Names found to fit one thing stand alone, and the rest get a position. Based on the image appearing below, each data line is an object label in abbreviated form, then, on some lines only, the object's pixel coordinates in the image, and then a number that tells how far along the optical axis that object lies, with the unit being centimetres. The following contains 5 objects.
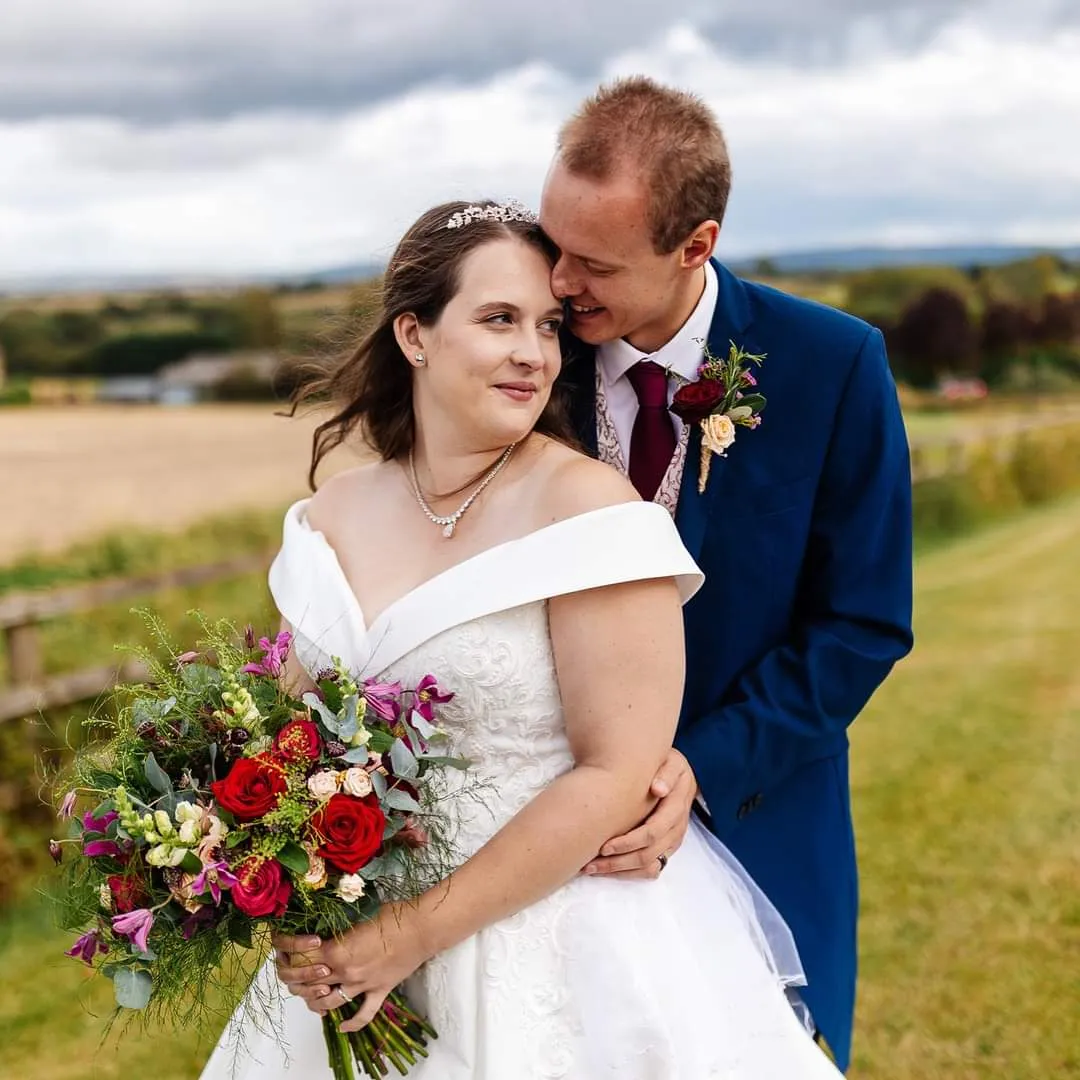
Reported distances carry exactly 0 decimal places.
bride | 258
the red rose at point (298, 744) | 229
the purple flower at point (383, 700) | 242
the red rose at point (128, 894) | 233
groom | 292
